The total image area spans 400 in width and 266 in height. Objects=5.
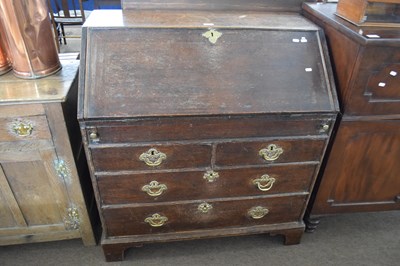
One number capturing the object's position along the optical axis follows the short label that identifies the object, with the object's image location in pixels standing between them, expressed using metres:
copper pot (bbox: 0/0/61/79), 1.13
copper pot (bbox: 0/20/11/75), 1.24
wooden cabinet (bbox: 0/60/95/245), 1.15
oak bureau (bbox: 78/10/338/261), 1.14
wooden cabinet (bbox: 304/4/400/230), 1.17
